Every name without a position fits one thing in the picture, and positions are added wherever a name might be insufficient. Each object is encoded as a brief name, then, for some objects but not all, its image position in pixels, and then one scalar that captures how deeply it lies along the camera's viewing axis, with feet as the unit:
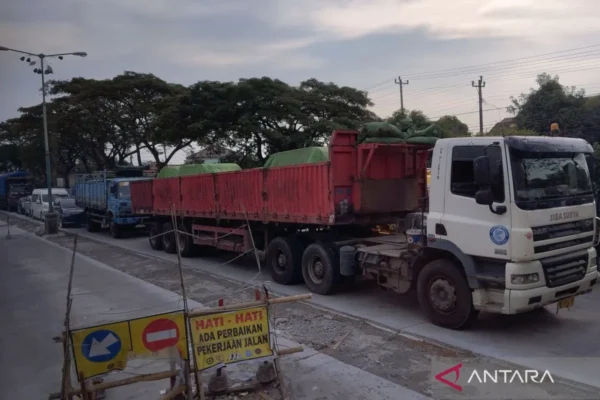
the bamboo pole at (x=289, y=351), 15.92
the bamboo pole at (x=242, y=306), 14.76
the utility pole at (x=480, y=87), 97.95
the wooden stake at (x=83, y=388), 13.44
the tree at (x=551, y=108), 73.05
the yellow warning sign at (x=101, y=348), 13.58
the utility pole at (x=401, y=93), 123.85
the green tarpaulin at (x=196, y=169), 43.88
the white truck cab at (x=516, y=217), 18.61
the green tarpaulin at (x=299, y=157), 29.22
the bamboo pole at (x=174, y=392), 14.61
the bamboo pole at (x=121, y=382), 13.70
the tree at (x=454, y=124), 102.82
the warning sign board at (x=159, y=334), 14.24
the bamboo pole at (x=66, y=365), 13.44
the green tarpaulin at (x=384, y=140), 26.88
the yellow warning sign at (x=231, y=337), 14.80
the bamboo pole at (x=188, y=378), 14.52
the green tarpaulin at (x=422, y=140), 27.84
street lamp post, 67.62
